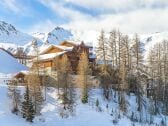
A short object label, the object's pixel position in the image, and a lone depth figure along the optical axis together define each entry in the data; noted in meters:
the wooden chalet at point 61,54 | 54.72
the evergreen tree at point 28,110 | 40.50
